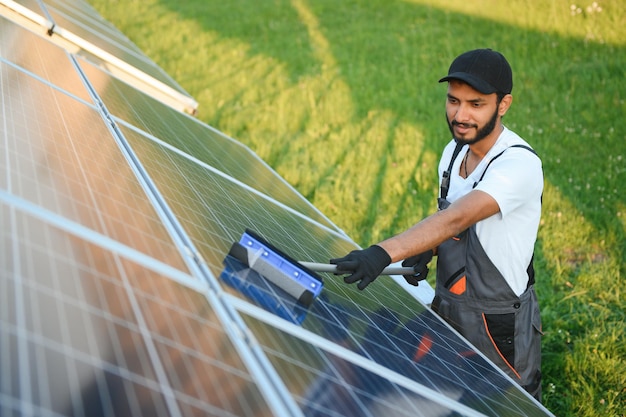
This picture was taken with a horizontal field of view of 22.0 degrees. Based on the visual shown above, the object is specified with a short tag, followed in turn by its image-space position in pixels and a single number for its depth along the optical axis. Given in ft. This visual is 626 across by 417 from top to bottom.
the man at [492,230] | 12.69
